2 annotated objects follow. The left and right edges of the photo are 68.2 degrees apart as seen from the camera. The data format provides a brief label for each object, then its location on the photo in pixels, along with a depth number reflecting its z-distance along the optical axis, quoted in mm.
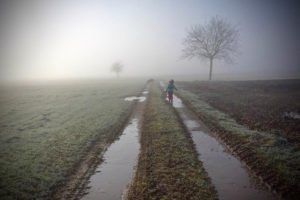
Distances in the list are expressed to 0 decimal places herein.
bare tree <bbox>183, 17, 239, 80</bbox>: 60791
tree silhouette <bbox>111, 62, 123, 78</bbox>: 164125
